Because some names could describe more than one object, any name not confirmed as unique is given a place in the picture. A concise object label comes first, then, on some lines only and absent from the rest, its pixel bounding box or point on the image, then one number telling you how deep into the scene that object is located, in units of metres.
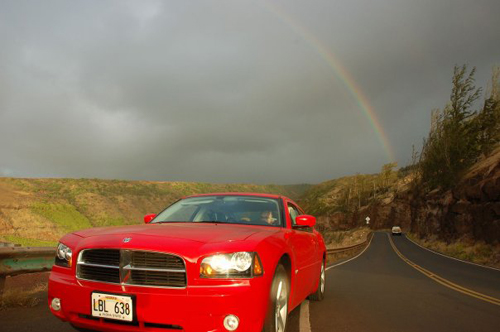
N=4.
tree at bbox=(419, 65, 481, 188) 42.03
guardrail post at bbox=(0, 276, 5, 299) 5.30
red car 3.18
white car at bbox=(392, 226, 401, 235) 67.25
